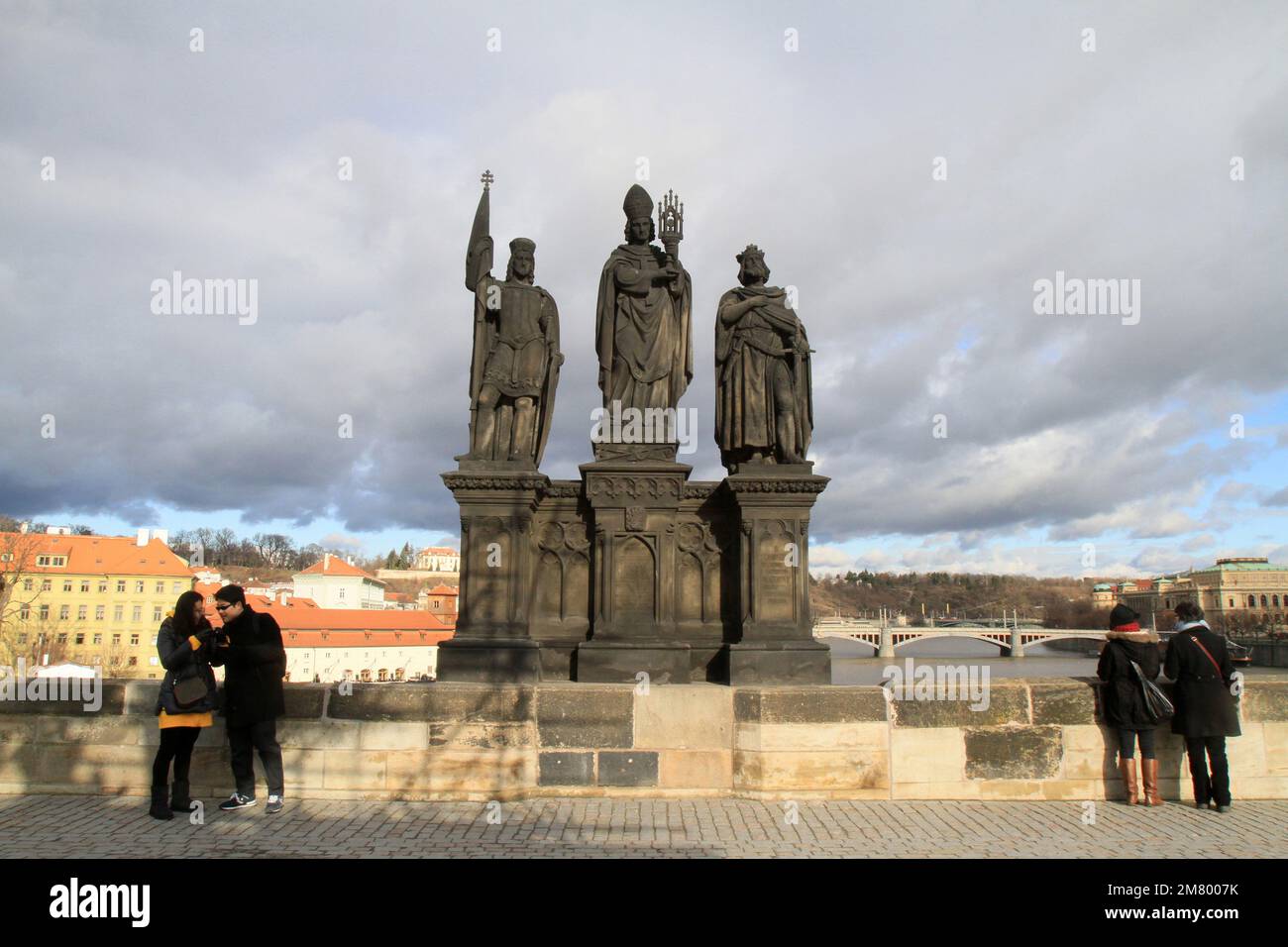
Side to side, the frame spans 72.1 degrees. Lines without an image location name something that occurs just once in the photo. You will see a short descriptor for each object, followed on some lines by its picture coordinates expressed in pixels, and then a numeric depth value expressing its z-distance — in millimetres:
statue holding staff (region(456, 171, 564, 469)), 8883
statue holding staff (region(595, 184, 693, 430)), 9156
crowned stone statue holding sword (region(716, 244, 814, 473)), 8820
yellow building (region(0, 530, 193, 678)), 70875
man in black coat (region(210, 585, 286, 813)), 6902
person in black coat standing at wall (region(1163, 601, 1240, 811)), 7145
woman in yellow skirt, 6859
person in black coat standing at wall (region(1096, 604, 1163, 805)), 7320
